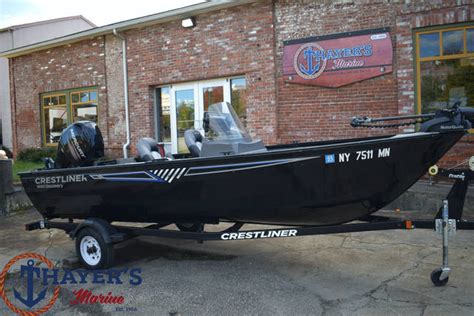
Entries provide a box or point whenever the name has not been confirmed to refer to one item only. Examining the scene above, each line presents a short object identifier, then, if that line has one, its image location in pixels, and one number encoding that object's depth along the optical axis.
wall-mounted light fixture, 10.54
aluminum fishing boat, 3.72
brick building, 8.08
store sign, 8.40
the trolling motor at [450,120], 3.64
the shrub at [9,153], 14.41
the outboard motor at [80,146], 5.21
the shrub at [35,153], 13.54
